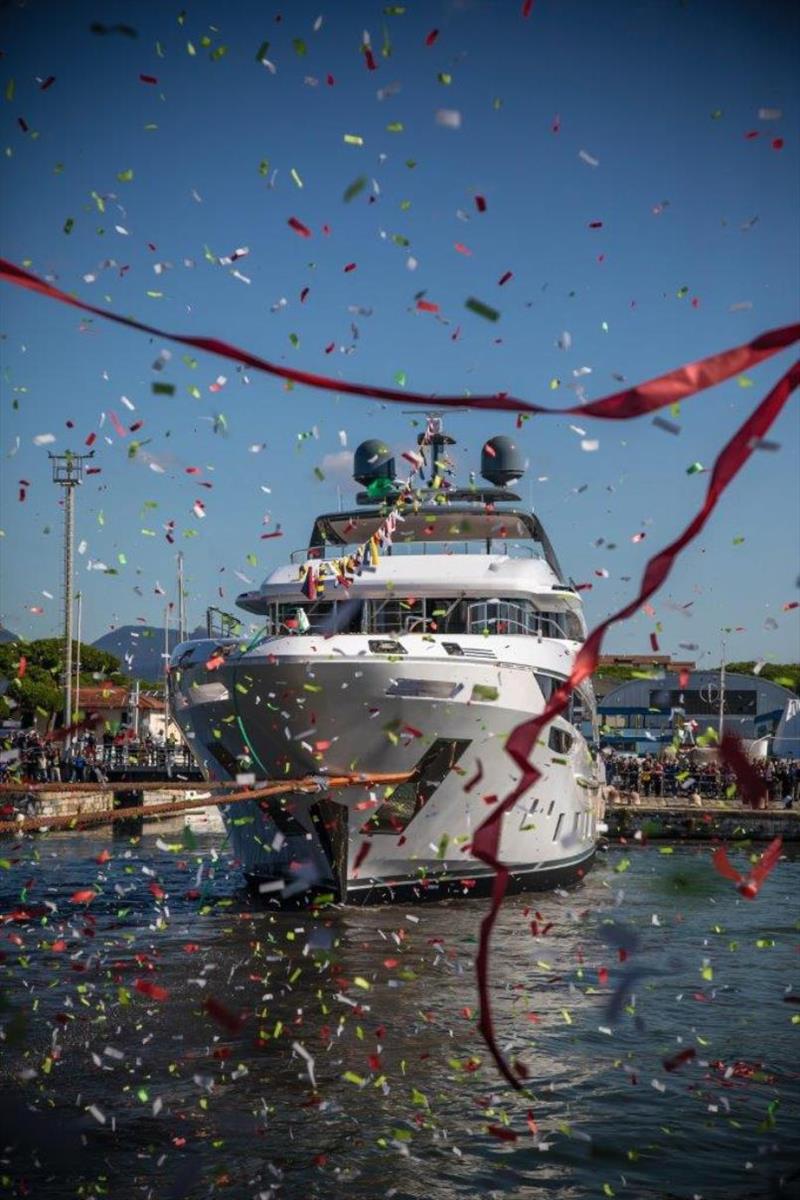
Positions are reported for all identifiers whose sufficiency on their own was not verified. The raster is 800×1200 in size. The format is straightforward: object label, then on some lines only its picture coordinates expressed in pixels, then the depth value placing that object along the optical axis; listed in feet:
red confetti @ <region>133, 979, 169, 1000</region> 42.82
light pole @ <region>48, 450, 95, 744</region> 150.30
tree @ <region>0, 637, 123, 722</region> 206.28
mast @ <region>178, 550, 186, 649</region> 135.69
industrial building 181.76
